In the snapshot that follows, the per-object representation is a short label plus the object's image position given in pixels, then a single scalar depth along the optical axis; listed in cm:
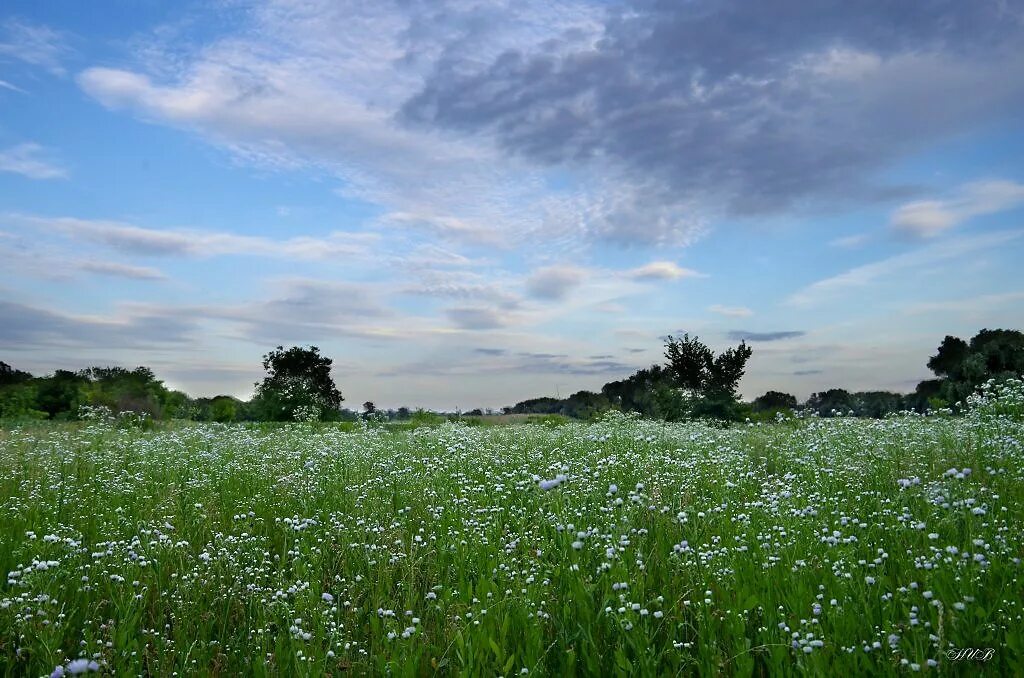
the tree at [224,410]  3881
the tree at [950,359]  3095
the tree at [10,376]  4511
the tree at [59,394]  3994
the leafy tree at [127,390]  3519
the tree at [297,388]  3475
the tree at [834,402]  2226
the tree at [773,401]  3281
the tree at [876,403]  2803
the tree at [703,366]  3219
